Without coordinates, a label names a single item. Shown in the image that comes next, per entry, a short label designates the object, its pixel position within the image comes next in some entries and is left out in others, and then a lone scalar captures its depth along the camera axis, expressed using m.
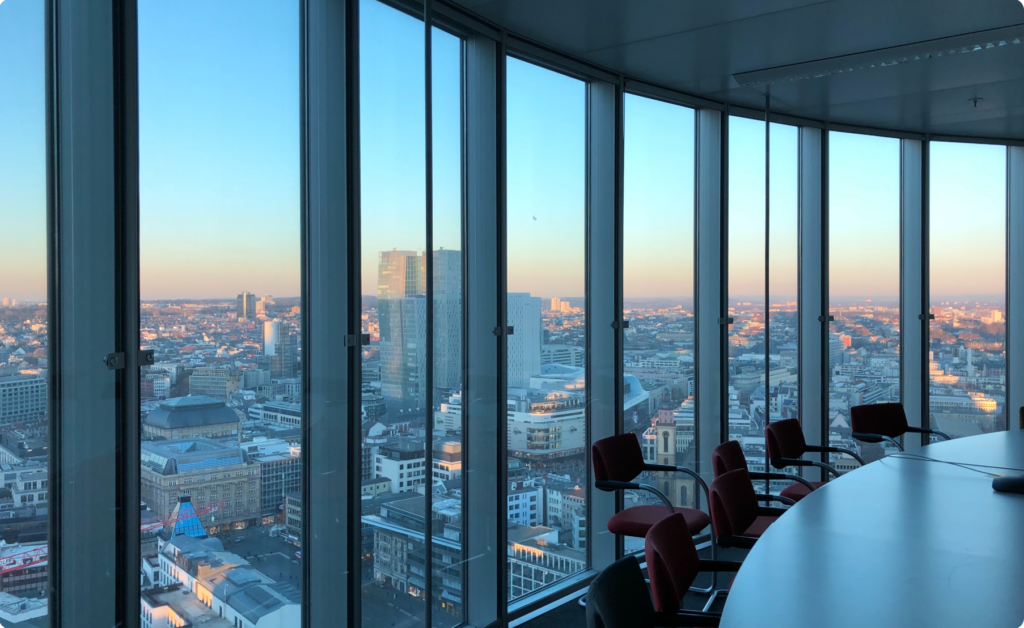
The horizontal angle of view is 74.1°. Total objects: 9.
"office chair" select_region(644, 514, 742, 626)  2.00
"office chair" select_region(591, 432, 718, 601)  3.52
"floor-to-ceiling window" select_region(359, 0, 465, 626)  2.84
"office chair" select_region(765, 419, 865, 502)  4.13
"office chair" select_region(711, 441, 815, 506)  3.54
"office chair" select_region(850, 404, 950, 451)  4.98
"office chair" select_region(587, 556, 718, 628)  1.66
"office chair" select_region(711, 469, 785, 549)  2.75
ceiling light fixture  3.84
